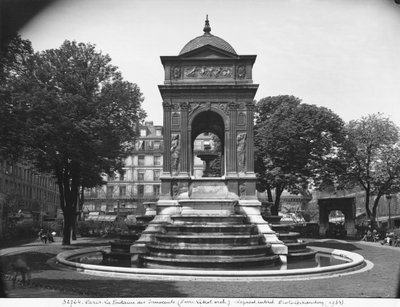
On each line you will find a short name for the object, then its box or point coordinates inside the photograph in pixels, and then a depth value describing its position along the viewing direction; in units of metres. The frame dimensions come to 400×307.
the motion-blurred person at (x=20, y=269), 15.02
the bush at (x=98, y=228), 50.74
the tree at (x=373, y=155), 44.05
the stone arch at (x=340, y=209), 49.81
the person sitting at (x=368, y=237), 41.17
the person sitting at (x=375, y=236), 41.07
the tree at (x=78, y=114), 28.83
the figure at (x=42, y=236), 37.06
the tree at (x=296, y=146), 46.12
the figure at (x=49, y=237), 37.87
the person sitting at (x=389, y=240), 36.09
